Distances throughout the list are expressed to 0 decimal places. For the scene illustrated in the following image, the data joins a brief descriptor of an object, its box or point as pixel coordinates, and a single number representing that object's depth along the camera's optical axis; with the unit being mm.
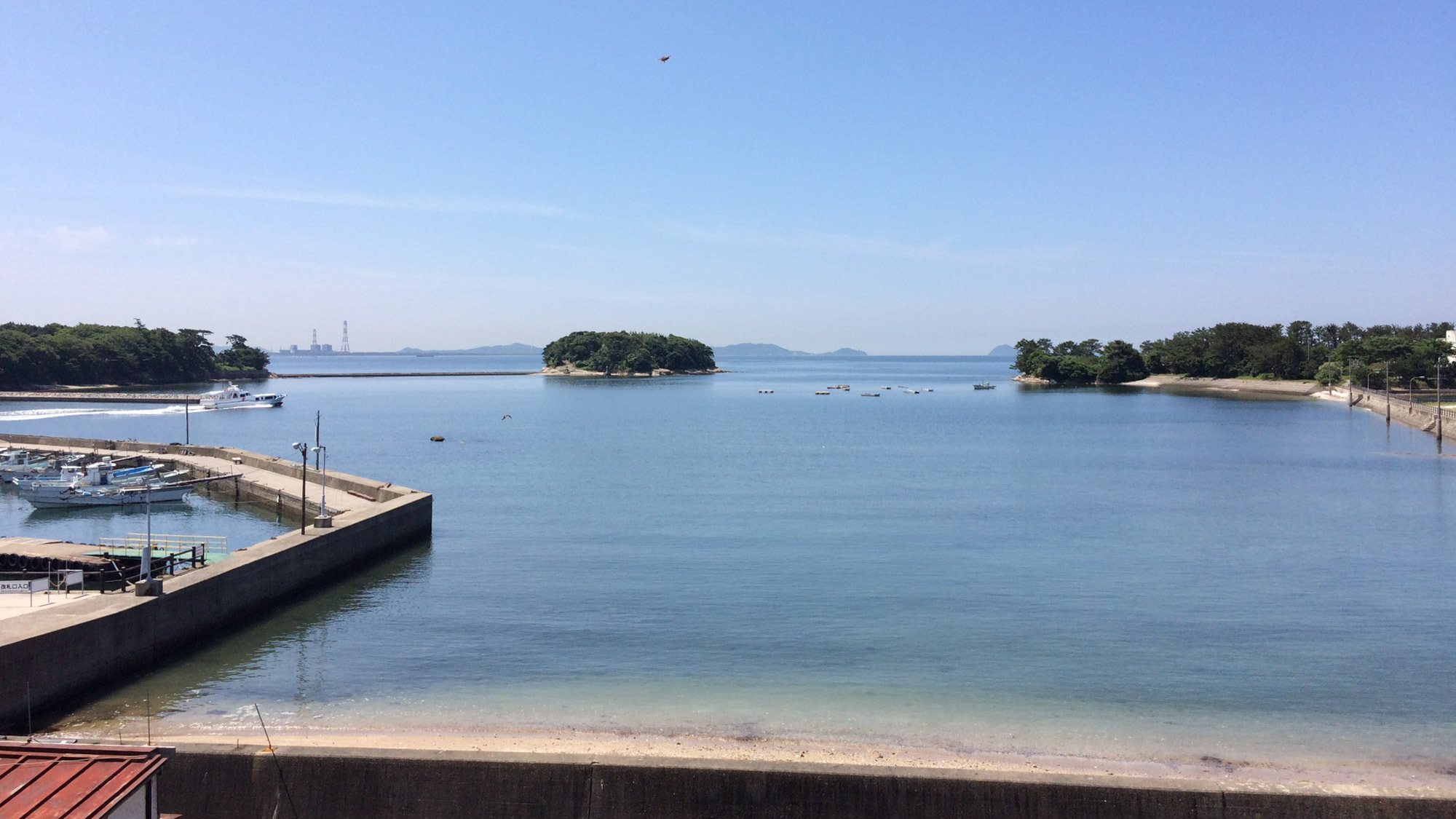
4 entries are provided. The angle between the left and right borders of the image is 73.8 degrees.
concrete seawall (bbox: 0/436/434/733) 17625
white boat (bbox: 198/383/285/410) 129750
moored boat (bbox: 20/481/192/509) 47250
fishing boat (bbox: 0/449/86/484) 50600
